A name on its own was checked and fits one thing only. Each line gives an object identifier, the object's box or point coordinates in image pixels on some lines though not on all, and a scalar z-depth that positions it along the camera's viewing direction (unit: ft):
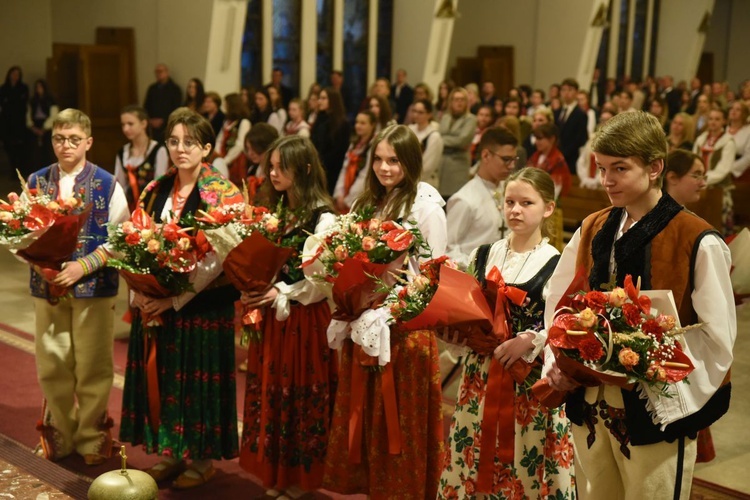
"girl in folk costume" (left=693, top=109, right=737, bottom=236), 30.86
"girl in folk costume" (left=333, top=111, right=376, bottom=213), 25.39
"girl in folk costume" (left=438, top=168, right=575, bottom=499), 10.22
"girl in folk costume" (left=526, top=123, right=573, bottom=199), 22.64
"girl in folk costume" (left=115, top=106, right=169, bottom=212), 20.84
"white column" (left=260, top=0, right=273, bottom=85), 47.80
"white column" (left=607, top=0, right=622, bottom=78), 76.59
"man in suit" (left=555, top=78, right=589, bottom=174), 36.63
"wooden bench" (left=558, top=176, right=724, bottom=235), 30.22
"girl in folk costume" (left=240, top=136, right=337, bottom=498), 12.62
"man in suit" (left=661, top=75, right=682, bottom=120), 63.26
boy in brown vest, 8.03
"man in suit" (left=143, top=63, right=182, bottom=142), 43.83
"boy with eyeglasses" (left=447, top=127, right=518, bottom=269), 15.29
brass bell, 5.93
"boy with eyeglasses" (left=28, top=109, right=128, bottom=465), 13.88
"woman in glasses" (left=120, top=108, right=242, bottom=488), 13.21
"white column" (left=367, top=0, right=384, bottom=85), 53.88
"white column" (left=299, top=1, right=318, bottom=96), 49.60
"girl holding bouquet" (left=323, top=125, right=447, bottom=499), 11.74
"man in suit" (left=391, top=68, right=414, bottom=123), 50.06
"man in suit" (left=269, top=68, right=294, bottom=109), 46.47
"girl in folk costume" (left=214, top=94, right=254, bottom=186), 28.48
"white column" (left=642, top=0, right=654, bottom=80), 81.46
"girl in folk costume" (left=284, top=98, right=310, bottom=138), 34.06
